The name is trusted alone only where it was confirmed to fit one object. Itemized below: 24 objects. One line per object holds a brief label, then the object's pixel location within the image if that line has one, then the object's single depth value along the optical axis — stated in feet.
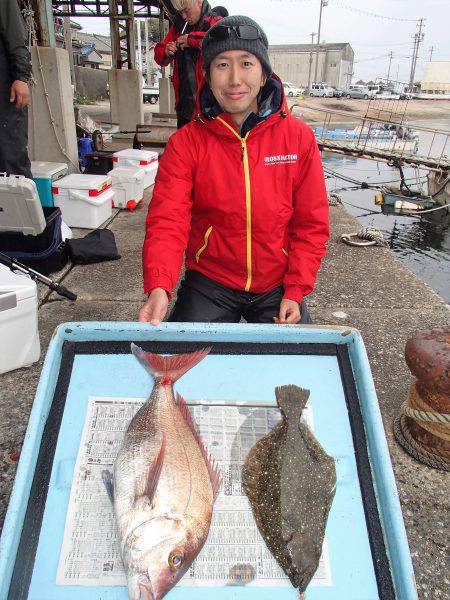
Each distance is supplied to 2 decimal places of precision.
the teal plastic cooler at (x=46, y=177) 19.01
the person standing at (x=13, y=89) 14.60
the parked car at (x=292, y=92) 214.90
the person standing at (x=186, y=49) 16.22
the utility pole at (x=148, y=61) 122.87
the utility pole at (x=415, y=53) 292.81
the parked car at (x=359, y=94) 239.64
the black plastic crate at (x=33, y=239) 14.52
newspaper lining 4.40
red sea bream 4.27
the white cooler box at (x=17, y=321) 9.57
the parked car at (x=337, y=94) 234.38
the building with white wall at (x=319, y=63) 297.53
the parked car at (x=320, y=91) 236.22
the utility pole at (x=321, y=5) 216.74
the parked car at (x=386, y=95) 239.30
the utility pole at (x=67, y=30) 80.31
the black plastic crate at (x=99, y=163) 25.16
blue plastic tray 4.37
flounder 4.54
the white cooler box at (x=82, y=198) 19.63
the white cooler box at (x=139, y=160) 25.08
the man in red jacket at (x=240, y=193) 8.04
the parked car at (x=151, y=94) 129.65
